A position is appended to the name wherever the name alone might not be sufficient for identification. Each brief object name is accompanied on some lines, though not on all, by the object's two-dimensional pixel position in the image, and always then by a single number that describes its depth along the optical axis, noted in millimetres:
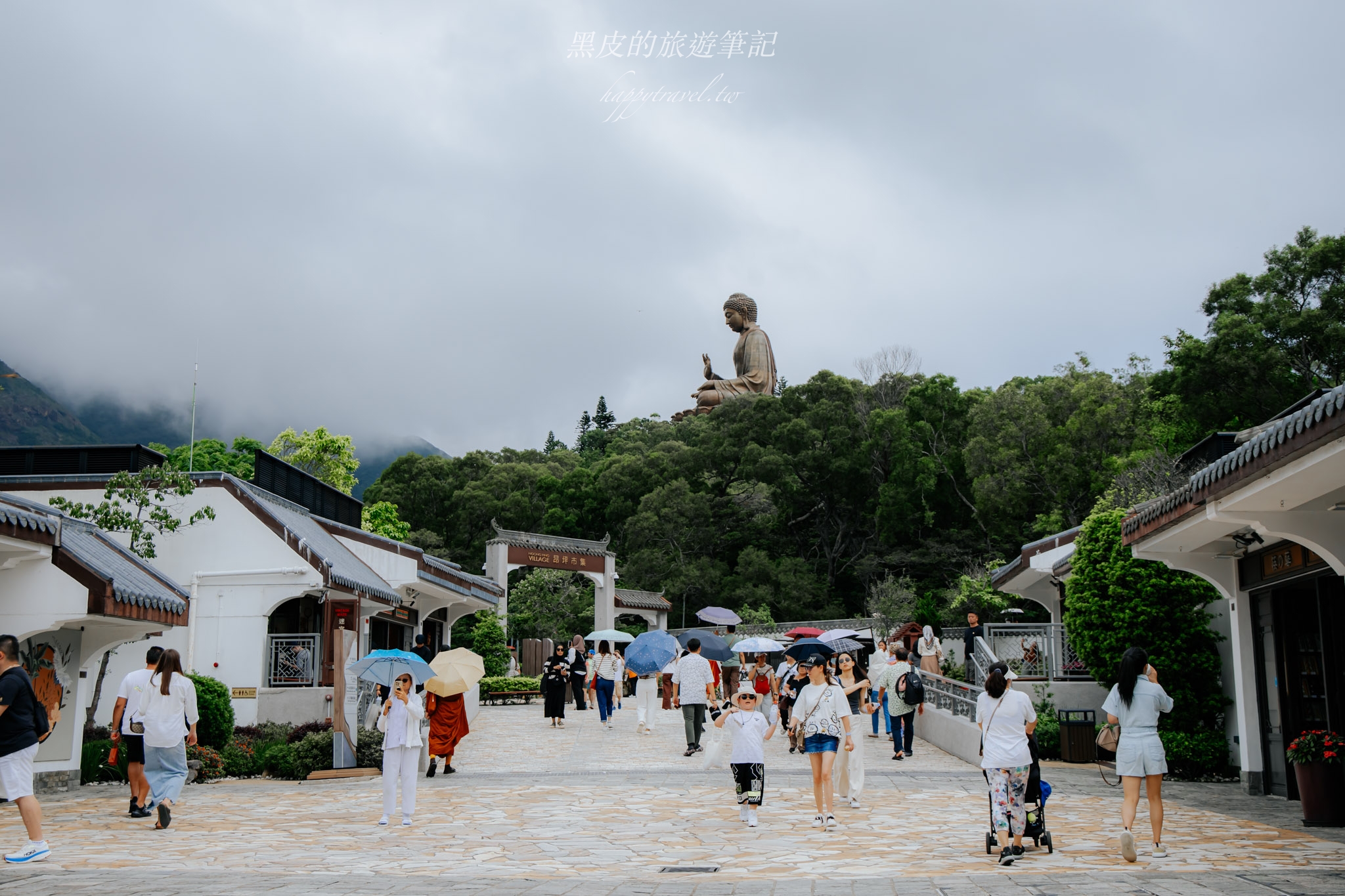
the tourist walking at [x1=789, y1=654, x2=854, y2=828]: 9828
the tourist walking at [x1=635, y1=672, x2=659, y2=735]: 19516
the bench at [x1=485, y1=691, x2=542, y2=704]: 28516
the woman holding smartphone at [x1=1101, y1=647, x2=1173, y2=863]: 8281
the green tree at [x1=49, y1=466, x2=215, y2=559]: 17297
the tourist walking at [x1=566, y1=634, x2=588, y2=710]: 22062
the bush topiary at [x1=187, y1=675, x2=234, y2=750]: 14812
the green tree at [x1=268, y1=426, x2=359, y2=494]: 43875
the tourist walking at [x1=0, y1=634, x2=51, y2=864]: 7996
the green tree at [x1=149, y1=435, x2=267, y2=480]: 44250
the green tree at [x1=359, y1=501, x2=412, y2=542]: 42719
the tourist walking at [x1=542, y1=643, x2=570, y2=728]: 20406
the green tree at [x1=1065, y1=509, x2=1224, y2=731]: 14156
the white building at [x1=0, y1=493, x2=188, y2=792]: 11539
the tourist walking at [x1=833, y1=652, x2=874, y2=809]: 11148
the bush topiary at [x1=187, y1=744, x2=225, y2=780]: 14297
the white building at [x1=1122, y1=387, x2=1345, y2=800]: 7945
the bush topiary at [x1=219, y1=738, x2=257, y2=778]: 14812
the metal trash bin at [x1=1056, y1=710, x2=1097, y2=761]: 15648
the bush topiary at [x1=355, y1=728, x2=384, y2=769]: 15008
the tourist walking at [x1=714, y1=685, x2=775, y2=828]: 10000
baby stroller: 8383
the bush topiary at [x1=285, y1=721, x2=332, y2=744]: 15570
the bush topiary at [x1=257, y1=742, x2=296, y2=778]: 14609
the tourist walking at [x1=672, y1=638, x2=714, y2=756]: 15078
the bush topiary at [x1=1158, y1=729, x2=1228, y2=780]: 13836
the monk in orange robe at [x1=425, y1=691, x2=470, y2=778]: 14273
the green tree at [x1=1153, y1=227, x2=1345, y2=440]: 29391
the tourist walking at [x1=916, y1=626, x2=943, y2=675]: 19156
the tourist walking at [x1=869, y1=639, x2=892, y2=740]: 17219
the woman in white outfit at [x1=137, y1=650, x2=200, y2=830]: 10055
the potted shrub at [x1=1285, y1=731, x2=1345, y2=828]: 9703
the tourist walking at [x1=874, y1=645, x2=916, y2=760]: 15539
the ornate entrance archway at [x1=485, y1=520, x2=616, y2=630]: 38125
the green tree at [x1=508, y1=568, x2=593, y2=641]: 38469
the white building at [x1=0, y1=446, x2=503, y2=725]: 17766
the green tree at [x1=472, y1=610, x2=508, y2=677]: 30109
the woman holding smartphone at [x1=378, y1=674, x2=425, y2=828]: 10281
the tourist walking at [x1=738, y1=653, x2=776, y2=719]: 18578
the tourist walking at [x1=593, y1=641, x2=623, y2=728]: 20750
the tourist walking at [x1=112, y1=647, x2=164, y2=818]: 10320
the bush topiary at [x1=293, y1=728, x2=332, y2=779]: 14500
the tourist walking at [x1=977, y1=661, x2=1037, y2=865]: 8219
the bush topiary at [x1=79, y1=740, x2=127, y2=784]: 13727
